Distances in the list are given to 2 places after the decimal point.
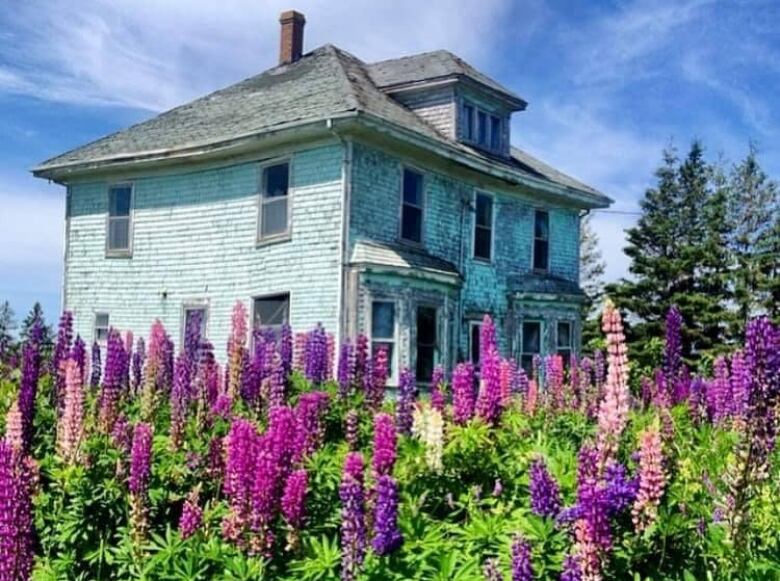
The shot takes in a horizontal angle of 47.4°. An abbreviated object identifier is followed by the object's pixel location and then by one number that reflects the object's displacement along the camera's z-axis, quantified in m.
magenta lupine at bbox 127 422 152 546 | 4.73
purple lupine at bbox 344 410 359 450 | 5.52
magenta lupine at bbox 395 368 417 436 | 5.85
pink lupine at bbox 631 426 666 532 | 3.45
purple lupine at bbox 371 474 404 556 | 3.78
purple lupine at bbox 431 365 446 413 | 6.04
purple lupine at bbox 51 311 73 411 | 7.88
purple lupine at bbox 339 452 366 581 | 3.59
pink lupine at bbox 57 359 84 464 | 5.52
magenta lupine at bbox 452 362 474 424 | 5.77
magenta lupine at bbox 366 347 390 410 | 7.48
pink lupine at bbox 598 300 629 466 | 3.20
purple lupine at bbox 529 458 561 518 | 3.63
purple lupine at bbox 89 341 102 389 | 9.12
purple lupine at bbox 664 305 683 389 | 5.48
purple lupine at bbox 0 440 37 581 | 3.96
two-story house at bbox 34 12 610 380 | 17.59
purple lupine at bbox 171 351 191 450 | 6.12
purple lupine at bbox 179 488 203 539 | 4.54
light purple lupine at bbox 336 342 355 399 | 7.82
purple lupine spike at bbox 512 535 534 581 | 3.09
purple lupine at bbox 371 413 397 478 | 4.31
